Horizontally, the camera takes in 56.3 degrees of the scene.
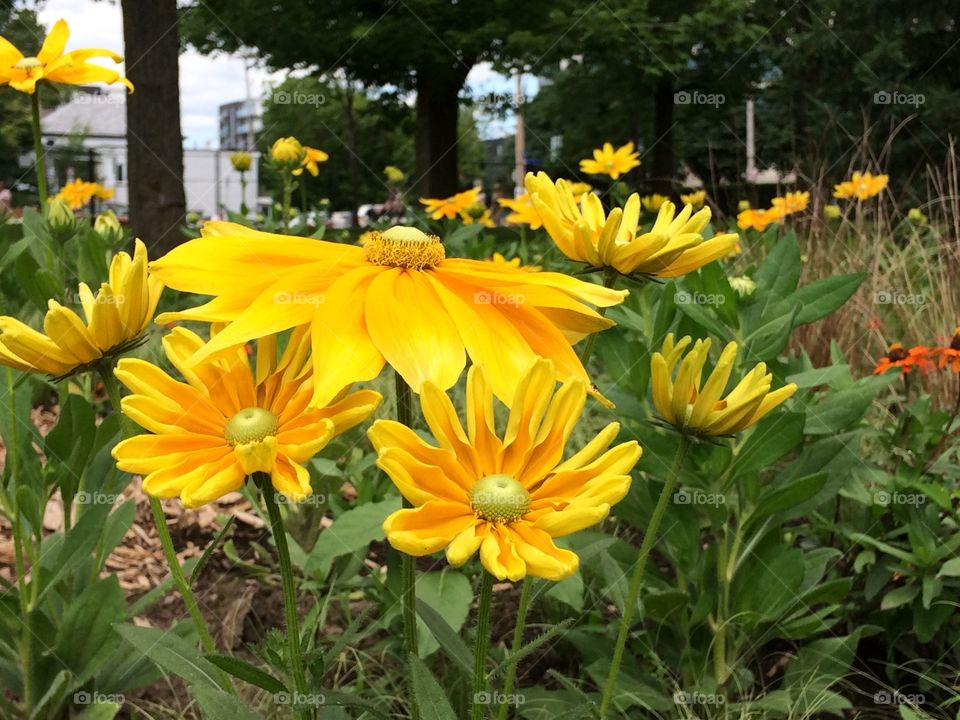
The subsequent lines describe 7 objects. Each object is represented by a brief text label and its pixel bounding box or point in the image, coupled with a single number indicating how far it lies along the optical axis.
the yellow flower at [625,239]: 1.03
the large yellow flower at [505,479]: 0.69
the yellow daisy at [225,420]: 0.76
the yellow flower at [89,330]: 0.89
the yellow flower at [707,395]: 0.87
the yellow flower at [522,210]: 2.99
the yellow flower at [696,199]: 4.48
